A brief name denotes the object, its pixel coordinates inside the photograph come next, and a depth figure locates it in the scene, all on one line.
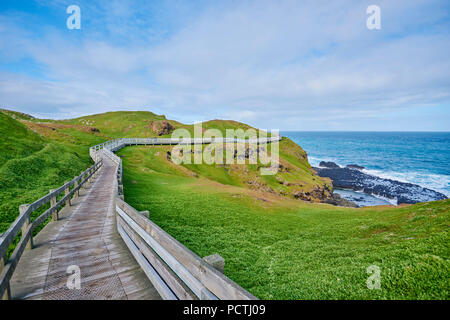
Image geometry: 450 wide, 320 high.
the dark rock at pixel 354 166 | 92.32
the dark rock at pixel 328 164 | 97.56
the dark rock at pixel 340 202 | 46.38
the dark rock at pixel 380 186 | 52.50
